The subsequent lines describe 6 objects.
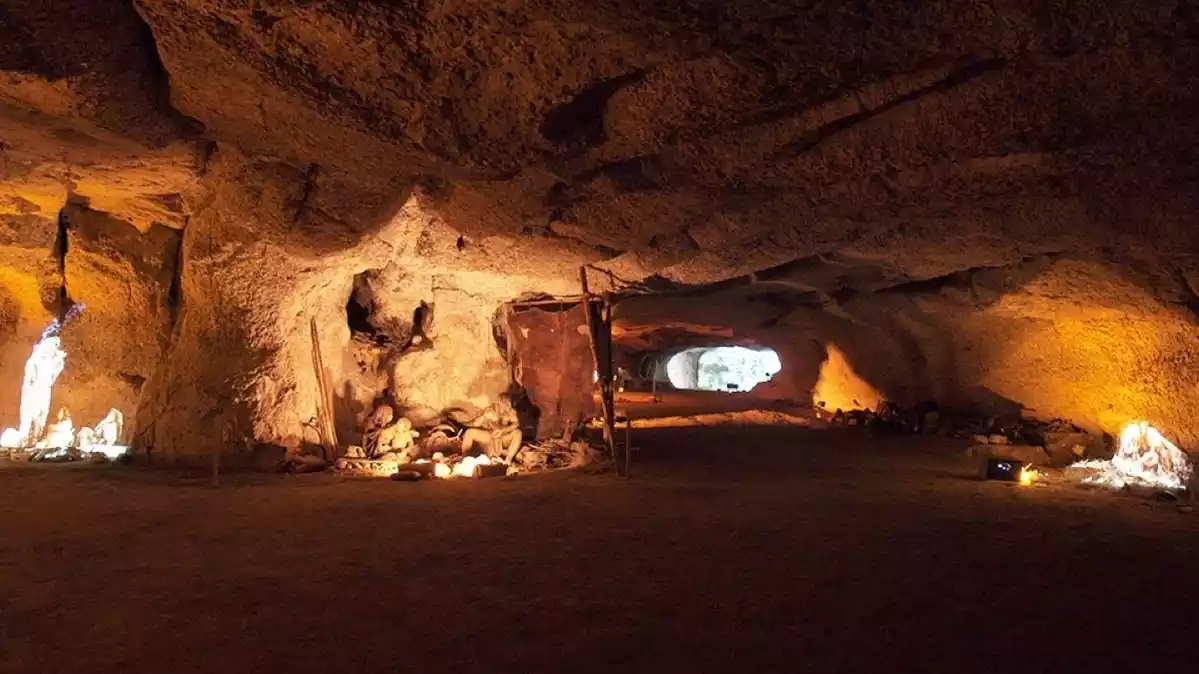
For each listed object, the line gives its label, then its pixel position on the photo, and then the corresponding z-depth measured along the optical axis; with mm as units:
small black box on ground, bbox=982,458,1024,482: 7609
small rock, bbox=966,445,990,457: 9120
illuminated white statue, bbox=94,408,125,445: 8625
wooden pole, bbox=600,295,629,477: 8156
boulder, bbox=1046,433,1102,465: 8852
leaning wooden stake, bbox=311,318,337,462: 8078
